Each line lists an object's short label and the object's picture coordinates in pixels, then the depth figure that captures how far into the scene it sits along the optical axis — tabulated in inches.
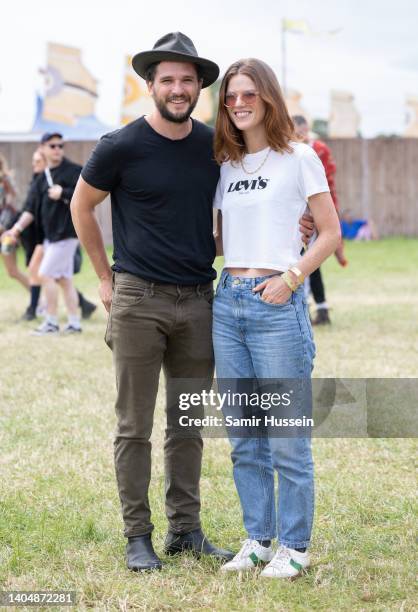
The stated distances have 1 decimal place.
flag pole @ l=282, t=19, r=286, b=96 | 1167.0
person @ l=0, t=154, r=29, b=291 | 469.7
